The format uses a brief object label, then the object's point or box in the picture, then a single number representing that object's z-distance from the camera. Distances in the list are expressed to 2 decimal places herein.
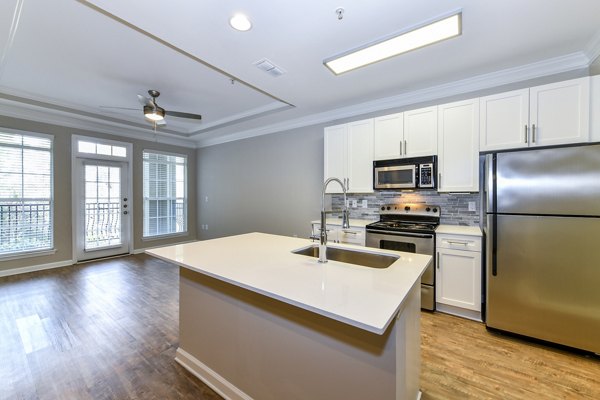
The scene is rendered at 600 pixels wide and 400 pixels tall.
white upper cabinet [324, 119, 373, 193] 3.41
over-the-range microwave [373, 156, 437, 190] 2.94
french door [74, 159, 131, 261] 4.60
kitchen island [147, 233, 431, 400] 1.06
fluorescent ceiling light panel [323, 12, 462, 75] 1.91
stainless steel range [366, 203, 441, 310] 2.76
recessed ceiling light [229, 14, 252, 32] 1.90
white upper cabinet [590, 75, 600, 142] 2.16
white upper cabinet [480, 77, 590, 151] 2.23
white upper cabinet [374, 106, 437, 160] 2.96
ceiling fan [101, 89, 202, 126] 3.15
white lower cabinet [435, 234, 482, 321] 2.55
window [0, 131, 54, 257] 3.87
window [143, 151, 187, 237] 5.62
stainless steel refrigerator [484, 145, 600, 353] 1.97
